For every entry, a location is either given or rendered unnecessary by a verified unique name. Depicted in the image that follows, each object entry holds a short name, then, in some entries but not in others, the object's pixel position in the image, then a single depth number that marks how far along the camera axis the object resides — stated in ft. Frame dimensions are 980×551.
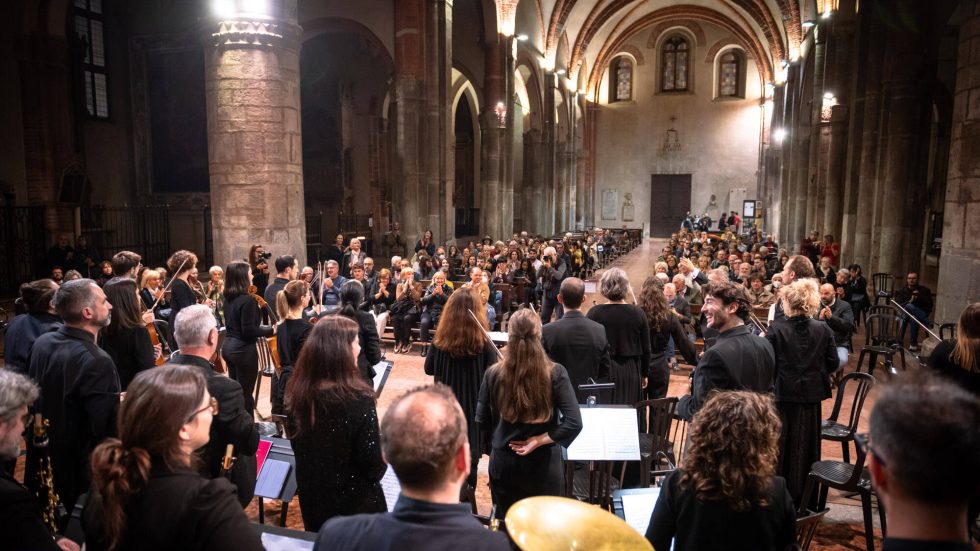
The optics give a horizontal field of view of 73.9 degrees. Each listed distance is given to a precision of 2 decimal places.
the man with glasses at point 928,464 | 4.57
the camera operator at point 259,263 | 27.50
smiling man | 11.61
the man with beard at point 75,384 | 10.48
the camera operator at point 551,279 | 34.22
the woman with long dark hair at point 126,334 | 13.67
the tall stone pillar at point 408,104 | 50.88
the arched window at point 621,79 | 130.21
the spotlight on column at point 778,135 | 89.33
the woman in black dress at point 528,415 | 10.64
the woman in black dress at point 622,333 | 15.93
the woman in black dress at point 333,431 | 9.54
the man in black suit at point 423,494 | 5.27
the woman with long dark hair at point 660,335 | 17.65
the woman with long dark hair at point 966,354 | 11.87
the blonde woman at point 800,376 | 13.39
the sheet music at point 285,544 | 7.11
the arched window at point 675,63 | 127.13
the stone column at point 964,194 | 21.57
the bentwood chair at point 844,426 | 14.80
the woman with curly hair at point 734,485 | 6.98
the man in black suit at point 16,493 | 6.33
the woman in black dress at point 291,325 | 14.33
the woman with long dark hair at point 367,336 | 15.47
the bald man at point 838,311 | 21.85
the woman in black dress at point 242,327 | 17.13
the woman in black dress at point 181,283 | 20.29
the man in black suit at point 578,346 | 14.14
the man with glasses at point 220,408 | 9.76
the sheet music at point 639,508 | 8.70
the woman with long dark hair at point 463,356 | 13.61
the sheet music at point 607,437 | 11.18
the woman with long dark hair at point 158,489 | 5.90
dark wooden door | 127.34
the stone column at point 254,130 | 27.02
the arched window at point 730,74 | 124.48
